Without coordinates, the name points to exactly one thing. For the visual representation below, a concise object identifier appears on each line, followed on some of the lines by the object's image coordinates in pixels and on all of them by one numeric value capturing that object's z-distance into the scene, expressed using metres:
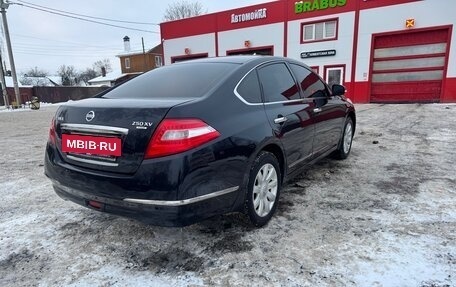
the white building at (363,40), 15.09
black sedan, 2.14
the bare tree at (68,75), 67.75
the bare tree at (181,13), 49.59
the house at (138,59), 42.22
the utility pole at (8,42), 22.12
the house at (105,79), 52.50
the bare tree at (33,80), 56.78
